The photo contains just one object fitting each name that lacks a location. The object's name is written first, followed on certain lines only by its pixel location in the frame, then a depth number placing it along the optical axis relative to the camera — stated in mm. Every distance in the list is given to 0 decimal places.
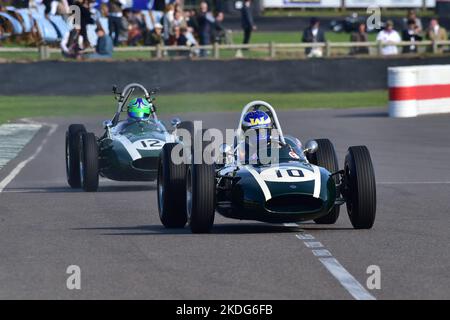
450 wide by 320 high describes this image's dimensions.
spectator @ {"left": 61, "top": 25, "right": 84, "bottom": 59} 36094
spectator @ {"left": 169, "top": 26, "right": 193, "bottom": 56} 38750
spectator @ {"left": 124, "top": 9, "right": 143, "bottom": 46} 40156
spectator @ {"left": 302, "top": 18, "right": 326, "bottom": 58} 40656
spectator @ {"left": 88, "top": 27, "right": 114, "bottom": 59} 36406
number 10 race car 11914
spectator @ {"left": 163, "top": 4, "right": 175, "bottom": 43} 39438
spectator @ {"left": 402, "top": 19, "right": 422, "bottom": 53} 40219
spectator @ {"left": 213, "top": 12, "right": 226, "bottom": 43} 43375
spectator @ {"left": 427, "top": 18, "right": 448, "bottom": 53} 41219
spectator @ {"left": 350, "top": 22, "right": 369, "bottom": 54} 41375
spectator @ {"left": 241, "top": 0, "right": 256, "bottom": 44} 45031
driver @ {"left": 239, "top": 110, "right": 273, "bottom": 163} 12930
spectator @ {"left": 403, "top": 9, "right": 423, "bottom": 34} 40500
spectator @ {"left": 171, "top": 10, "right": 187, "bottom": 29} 39469
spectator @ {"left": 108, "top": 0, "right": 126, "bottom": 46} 39625
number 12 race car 17469
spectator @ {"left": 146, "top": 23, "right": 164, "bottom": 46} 39375
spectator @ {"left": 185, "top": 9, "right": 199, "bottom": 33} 40781
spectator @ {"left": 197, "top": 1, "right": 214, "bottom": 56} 40125
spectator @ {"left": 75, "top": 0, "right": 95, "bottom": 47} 37000
